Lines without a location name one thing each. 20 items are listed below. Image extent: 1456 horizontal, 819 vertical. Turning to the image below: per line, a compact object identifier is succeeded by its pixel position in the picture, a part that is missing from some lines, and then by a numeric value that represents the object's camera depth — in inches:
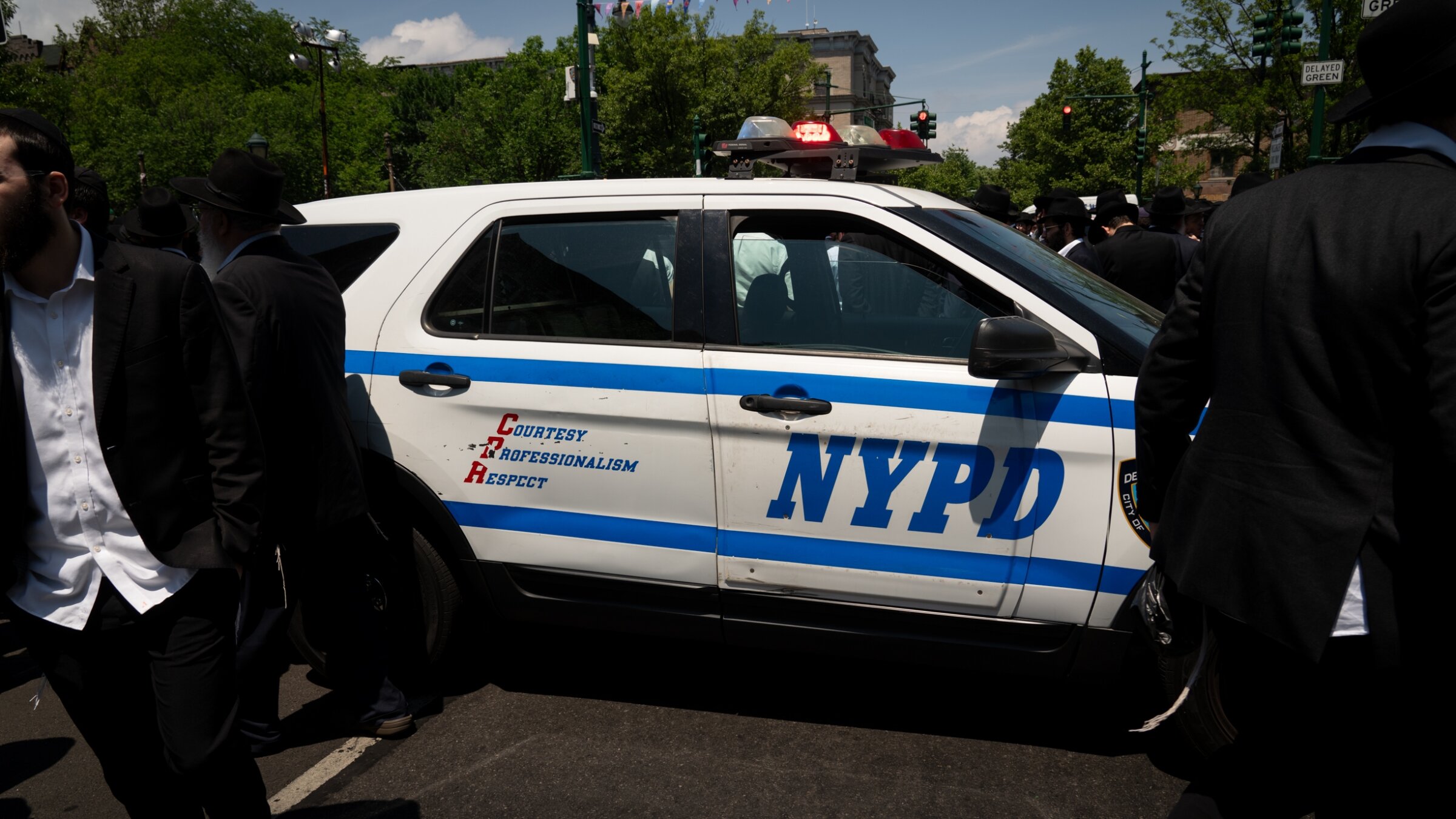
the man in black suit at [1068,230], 288.7
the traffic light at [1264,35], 713.6
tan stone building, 4146.2
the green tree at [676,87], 1501.0
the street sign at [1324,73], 545.0
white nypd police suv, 118.1
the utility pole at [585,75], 665.6
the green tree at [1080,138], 1843.0
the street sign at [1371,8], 384.0
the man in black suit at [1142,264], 284.2
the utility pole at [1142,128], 1150.3
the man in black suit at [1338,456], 64.9
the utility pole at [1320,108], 621.9
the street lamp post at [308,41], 946.7
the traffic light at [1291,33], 677.9
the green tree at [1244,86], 967.6
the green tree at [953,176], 2674.7
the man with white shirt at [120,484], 85.0
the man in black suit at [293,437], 126.2
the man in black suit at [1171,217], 296.2
